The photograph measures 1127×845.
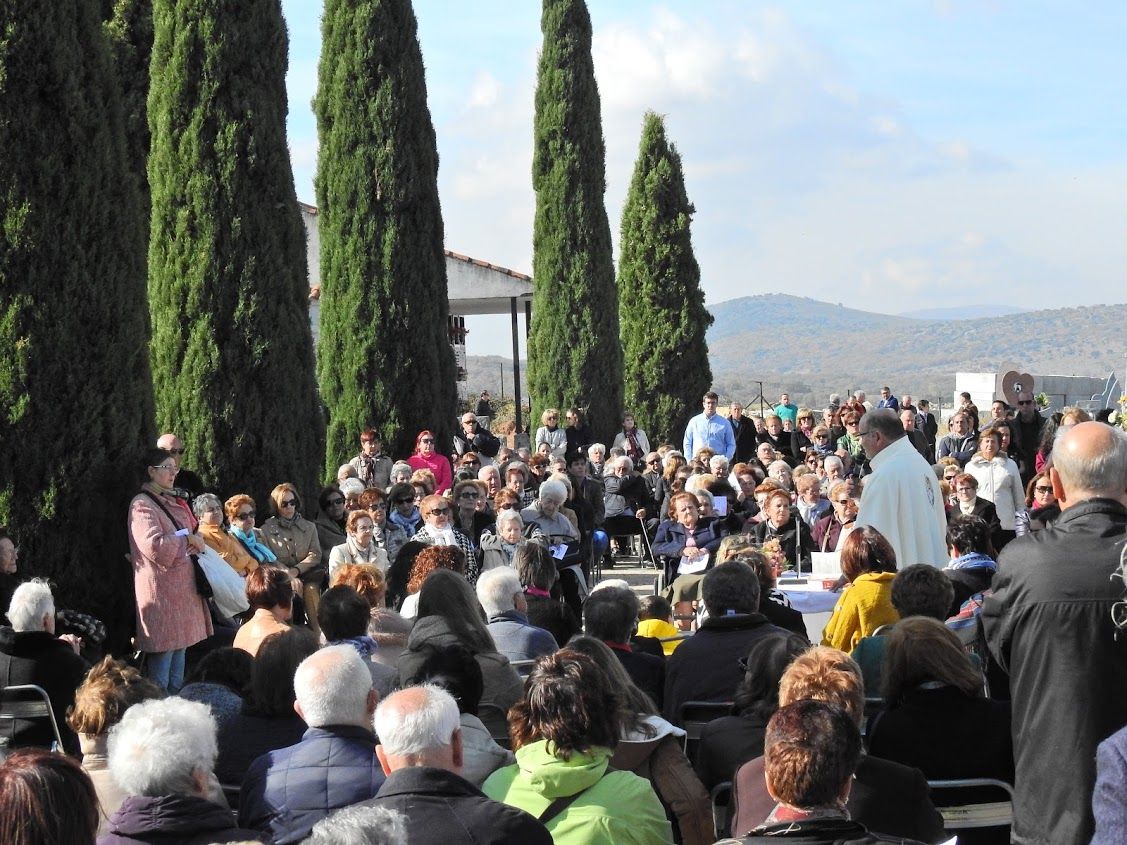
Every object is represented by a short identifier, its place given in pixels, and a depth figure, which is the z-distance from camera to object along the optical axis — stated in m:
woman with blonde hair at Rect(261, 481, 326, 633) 9.67
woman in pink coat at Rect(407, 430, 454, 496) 13.78
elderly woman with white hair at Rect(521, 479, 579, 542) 10.86
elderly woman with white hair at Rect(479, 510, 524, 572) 9.60
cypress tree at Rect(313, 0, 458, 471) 15.93
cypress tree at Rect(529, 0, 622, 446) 22.73
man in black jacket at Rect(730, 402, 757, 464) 18.83
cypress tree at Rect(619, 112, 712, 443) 24.34
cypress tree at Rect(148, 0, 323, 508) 11.05
